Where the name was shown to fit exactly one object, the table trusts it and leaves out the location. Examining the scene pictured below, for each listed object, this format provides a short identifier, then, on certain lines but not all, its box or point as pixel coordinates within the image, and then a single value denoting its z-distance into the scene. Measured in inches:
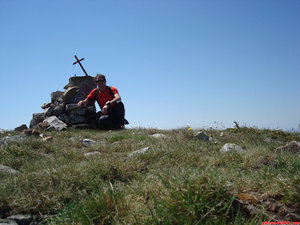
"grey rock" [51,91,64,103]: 559.7
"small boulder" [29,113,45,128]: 504.4
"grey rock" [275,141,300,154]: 181.9
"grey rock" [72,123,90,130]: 472.0
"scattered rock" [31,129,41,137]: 326.1
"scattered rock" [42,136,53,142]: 244.7
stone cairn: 489.7
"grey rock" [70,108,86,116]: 494.3
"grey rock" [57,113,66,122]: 501.7
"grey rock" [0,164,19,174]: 139.1
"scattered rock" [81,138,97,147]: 256.9
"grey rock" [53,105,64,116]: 516.1
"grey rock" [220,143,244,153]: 185.3
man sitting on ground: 437.1
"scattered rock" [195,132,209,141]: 244.2
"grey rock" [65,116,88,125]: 489.7
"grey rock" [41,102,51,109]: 558.6
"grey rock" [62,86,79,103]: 516.4
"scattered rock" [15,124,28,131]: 457.6
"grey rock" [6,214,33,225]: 94.9
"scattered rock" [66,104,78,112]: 495.2
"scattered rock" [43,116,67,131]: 425.4
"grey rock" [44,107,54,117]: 522.9
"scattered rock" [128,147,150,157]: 172.4
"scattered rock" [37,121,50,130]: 438.3
